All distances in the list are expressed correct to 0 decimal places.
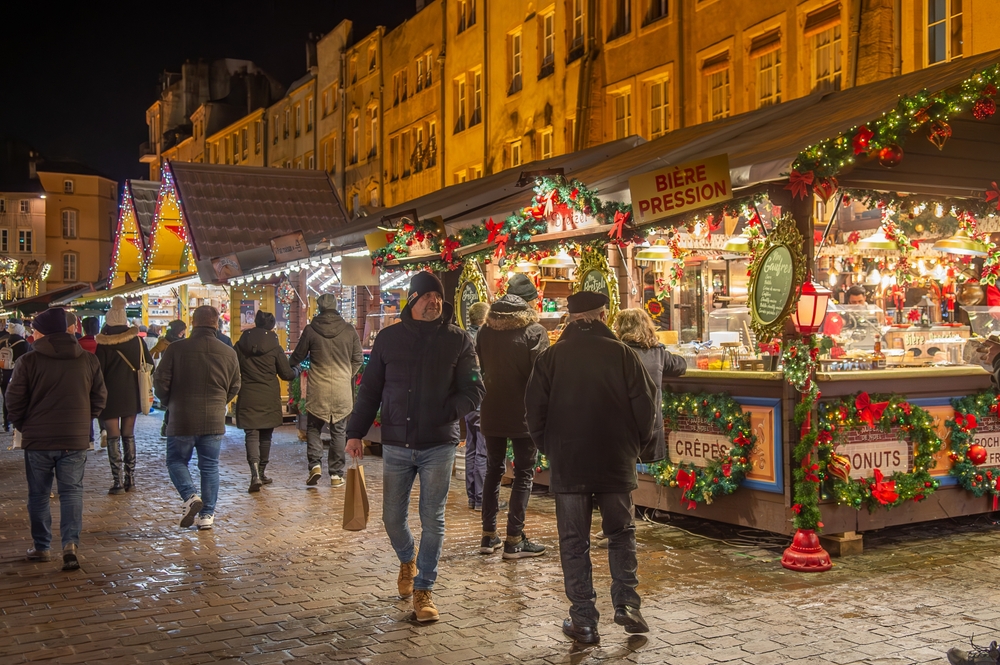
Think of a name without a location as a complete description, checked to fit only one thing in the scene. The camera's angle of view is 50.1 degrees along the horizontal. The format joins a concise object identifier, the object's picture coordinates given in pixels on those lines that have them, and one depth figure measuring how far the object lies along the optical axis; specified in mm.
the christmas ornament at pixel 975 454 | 8609
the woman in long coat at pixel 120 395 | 11406
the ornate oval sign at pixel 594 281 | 10773
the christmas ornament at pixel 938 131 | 7809
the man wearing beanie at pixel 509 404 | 8039
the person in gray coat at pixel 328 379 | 11703
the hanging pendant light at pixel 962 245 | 10375
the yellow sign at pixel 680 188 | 8055
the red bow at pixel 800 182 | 7723
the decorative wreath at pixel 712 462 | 8336
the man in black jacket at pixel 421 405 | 6219
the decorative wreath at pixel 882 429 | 7902
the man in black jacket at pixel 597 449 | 5785
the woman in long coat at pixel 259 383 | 11391
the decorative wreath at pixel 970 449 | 8570
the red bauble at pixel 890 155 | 7691
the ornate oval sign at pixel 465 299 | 13094
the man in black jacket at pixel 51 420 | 7762
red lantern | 7832
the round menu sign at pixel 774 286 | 8031
